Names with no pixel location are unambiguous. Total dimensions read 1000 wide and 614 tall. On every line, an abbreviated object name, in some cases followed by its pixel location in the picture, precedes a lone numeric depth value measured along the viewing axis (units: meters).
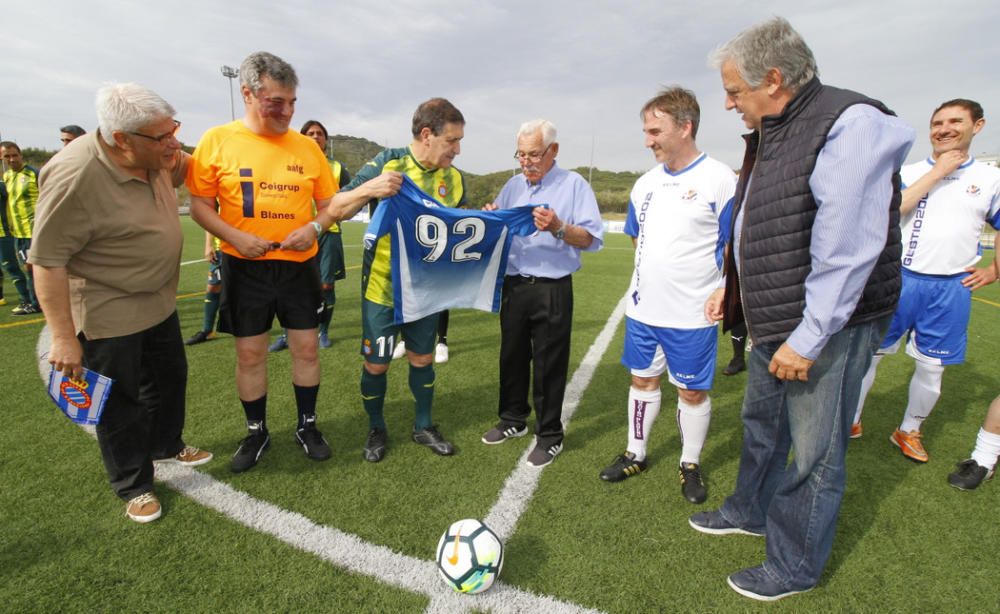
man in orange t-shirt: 2.83
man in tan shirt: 2.27
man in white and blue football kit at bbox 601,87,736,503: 2.75
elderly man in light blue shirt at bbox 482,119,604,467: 3.12
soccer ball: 2.23
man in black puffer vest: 1.71
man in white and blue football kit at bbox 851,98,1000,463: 3.38
